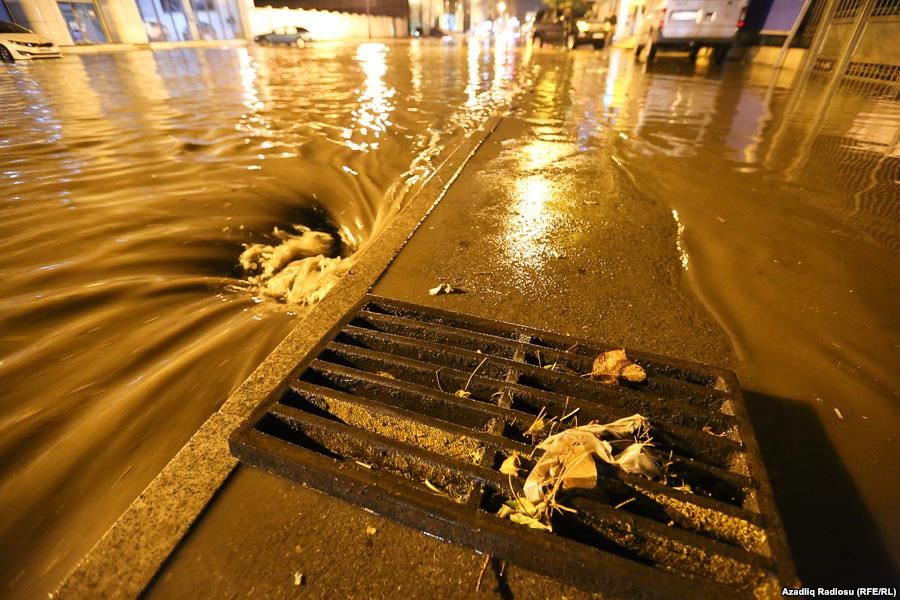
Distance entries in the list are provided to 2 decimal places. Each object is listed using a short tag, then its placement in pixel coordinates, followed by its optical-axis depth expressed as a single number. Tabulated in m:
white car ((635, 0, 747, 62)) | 9.26
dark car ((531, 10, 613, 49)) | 18.21
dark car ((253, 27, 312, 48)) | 22.11
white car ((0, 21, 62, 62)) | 11.37
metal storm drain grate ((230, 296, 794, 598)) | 0.36
